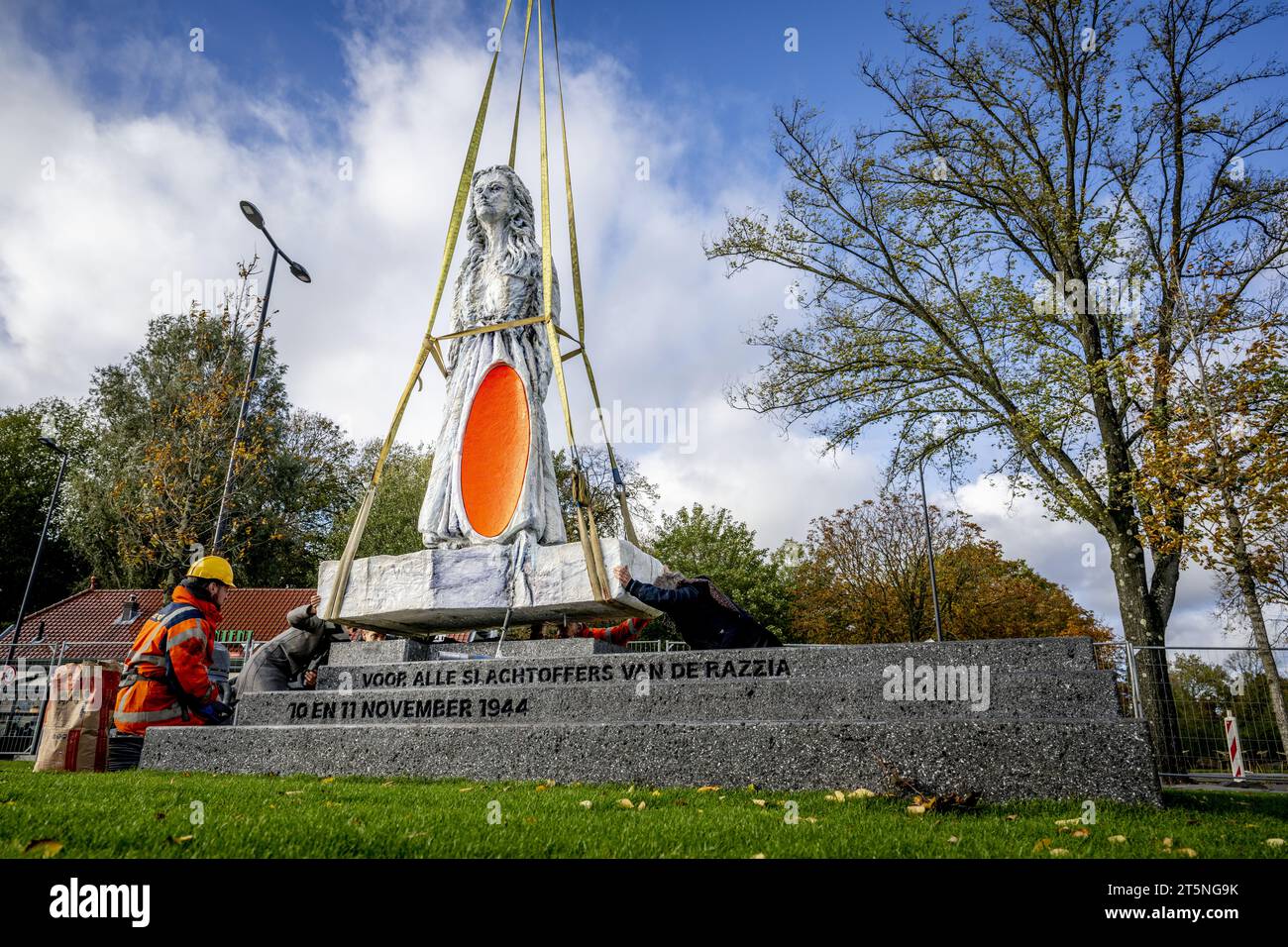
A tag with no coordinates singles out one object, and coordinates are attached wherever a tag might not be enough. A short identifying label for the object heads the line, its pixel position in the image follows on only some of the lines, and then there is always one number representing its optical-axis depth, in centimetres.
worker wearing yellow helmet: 779
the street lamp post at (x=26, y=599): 1753
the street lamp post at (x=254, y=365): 1462
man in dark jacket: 766
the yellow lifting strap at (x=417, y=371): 891
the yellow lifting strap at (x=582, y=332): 981
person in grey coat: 898
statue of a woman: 930
